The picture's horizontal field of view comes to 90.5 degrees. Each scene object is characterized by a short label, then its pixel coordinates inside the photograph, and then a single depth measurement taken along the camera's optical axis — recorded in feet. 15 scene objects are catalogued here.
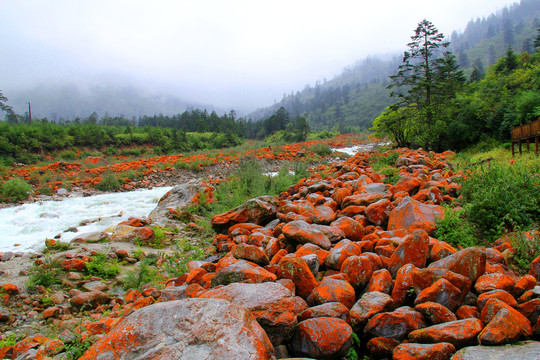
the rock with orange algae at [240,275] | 8.70
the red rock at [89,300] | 11.74
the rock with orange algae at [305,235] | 11.84
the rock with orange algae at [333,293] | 7.82
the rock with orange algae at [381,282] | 8.08
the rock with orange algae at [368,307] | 6.98
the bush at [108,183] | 40.64
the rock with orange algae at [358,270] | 8.70
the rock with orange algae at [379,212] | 14.21
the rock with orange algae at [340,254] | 9.74
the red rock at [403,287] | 7.64
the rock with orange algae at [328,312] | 7.06
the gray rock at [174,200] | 25.35
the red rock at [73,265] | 14.56
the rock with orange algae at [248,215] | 17.63
